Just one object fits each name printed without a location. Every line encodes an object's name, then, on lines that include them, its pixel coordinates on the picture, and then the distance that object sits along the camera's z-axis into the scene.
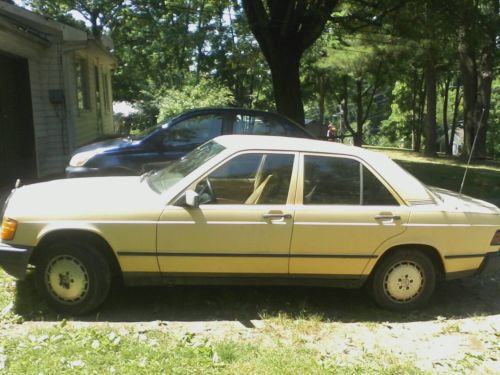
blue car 8.06
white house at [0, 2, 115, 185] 10.49
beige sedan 4.54
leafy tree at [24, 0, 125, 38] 29.97
